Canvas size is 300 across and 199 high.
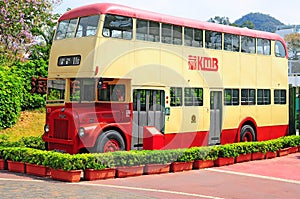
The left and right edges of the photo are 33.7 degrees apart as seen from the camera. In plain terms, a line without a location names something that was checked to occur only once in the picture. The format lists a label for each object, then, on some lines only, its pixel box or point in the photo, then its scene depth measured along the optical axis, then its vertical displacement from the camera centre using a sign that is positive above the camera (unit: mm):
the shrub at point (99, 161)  11573 -1414
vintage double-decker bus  13242 +587
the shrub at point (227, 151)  14273 -1429
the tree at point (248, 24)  154500 +24944
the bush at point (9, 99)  20062 +81
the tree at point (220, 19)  124175 +22278
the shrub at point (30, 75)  22266 +1194
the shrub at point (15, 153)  12617 -1362
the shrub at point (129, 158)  12055 -1397
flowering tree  24078 +3915
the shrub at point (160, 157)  12609 -1427
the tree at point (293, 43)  72881 +8798
